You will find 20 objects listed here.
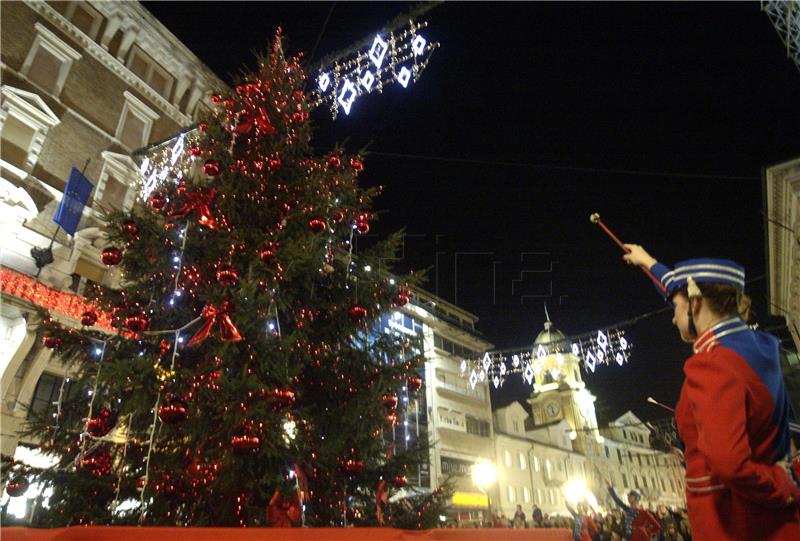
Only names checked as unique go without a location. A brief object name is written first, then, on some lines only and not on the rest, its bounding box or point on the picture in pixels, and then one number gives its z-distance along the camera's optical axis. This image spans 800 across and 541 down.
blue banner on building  13.30
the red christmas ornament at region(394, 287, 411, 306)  6.63
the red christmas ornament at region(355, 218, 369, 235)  7.10
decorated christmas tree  4.66
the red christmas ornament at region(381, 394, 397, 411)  5.56
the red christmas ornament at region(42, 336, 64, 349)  5.10
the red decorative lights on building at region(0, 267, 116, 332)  11.66
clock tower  54.12
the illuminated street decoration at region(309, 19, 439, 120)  8.62
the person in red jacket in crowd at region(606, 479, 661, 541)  8.67
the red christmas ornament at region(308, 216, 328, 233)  5.69
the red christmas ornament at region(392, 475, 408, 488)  5.65
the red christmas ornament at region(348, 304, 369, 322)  5.94
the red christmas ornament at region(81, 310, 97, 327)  5.51
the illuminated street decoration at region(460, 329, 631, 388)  15.50
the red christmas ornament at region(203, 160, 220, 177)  5.87
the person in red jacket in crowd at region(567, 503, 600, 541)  11.77
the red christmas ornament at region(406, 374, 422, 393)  6.14
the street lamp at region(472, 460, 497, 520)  33.21
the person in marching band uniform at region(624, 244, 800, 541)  1.49
